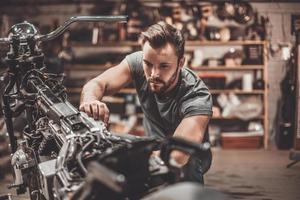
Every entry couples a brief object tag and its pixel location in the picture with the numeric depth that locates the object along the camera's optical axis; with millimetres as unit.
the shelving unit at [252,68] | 7738
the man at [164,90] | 1905
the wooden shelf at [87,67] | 8117
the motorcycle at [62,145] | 1204
